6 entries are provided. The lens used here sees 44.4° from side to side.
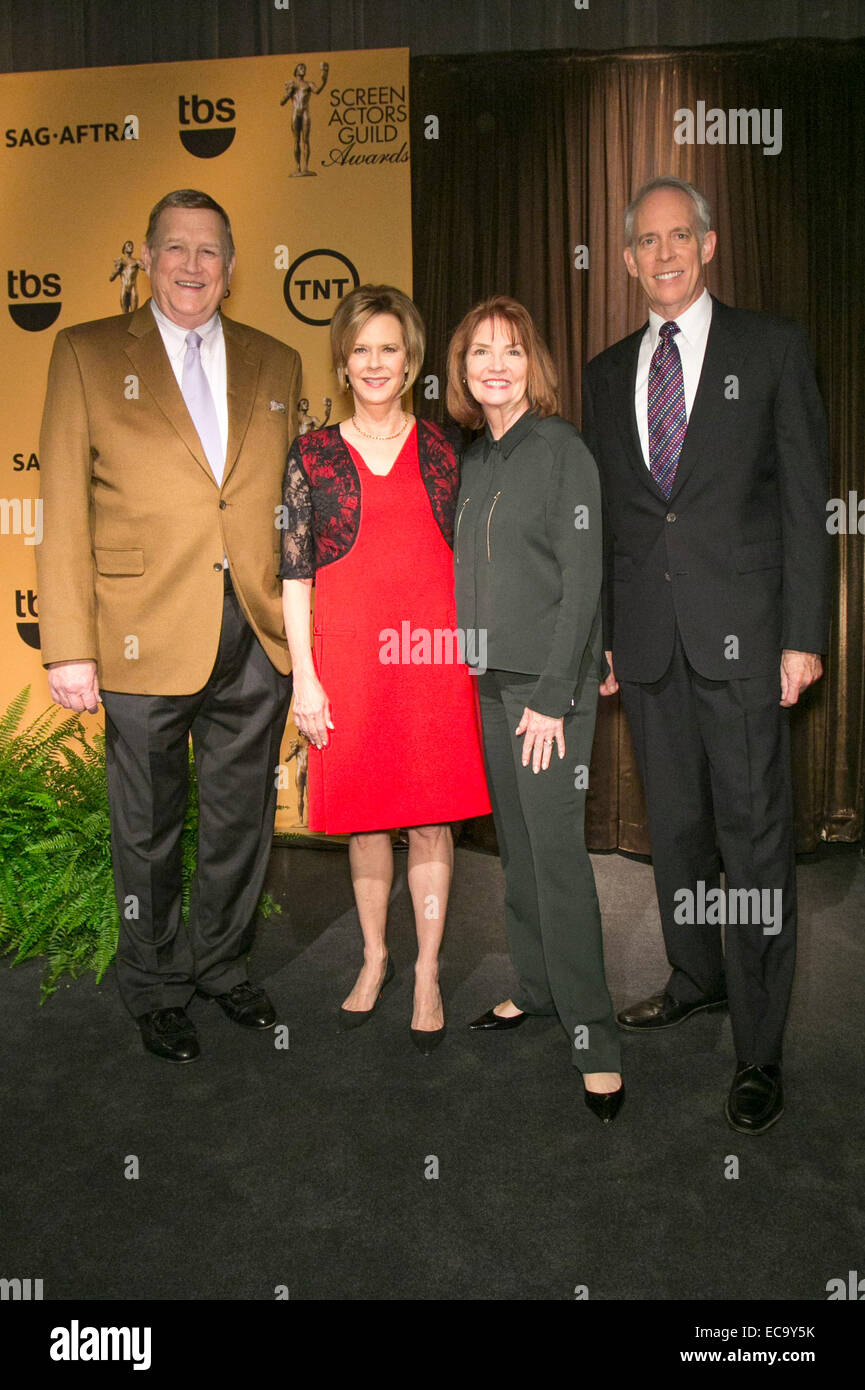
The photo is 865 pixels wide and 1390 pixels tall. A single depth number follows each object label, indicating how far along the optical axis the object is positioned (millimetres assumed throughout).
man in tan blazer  2582
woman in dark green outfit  2285
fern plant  3316
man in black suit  2322
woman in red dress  2531
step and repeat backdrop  4414
